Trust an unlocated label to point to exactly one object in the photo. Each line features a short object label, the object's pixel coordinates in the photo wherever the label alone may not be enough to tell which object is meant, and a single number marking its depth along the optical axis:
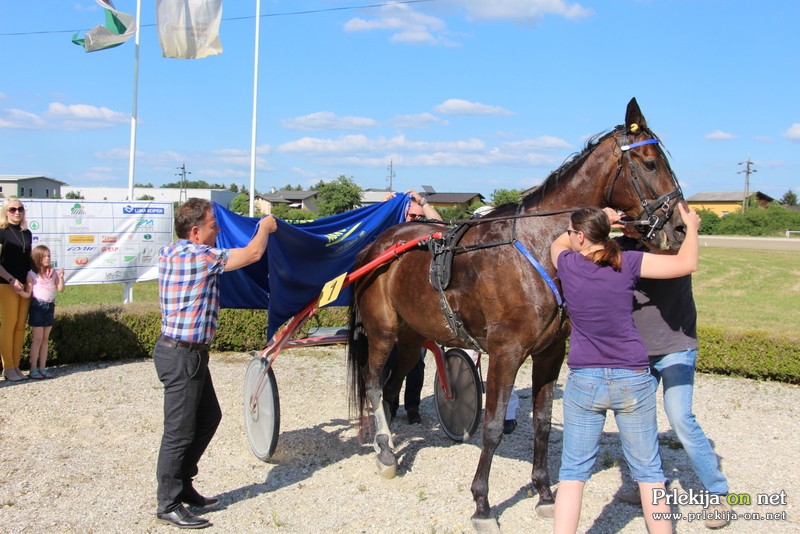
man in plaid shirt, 3.85
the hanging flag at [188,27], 11.77
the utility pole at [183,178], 80.35
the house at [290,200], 80.56
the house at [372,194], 54.26
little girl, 7.74
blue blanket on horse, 5.40
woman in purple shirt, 3.13
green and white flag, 11.47
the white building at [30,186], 71.25
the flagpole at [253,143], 14.29
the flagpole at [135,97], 11.82
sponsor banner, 9.78
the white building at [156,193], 80.81
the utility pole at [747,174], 70.53
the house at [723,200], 91.19
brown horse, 3.88
